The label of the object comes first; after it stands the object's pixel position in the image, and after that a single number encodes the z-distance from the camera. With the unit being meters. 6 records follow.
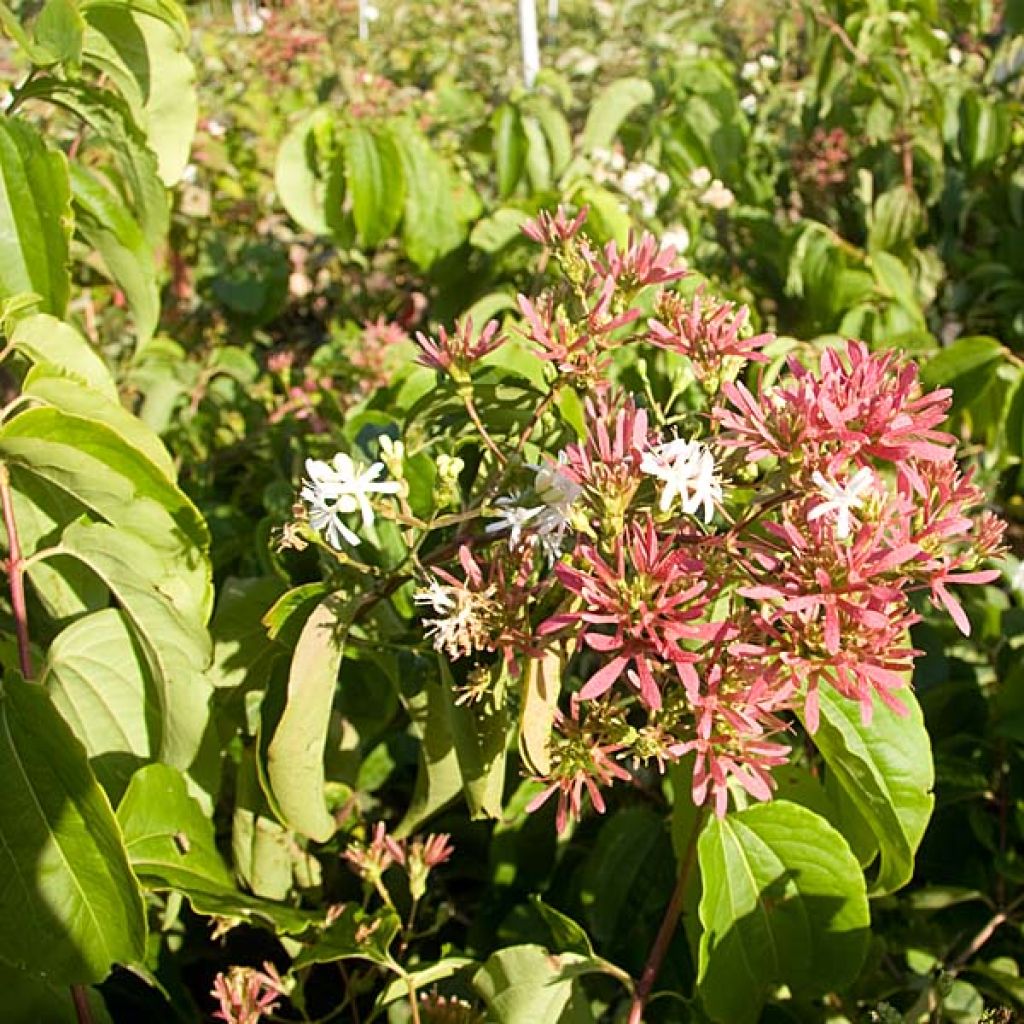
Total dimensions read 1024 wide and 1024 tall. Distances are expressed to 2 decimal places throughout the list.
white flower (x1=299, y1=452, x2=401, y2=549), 0.32
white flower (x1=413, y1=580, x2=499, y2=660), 0.30
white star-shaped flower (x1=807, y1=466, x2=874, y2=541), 0.27
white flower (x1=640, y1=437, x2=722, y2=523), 0.28
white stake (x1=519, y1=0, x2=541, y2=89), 1.54
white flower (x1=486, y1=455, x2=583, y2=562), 0.30
